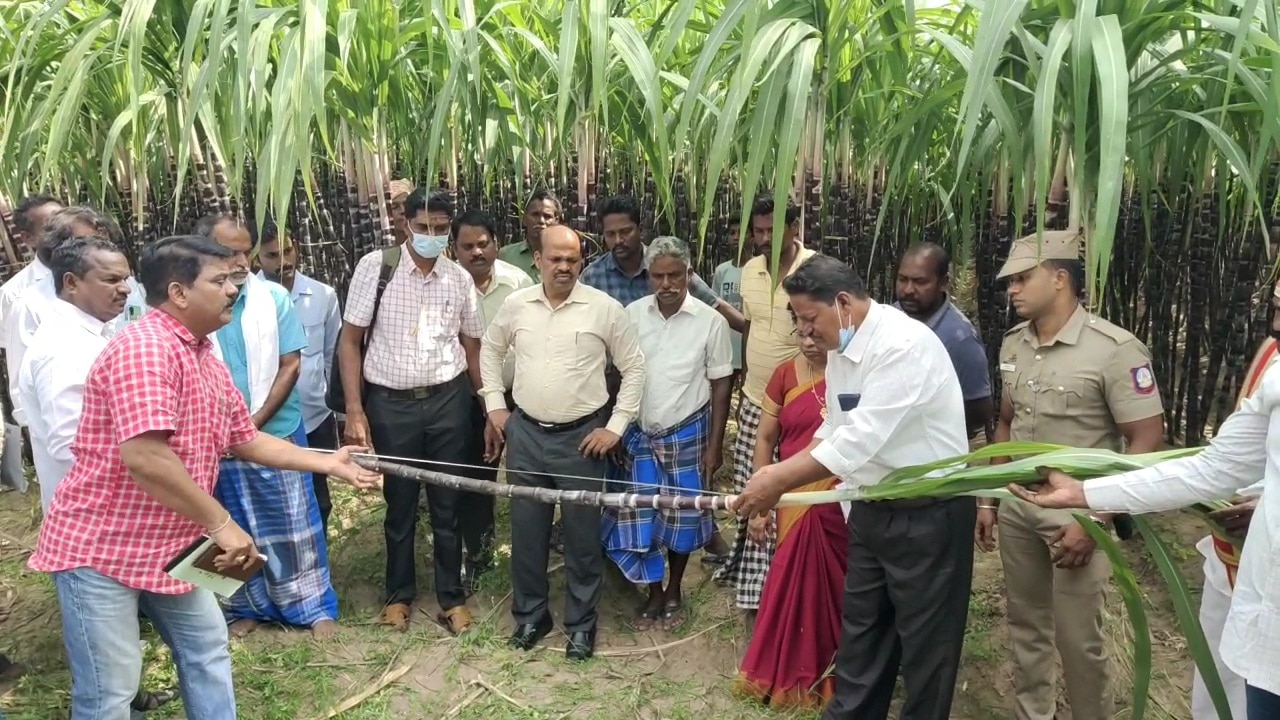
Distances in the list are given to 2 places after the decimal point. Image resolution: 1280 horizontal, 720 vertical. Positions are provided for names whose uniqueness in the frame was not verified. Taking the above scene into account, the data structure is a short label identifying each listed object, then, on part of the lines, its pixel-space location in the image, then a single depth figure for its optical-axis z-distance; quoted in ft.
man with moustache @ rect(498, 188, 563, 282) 11.09
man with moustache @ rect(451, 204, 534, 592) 10.44
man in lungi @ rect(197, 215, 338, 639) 9.08
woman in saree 8.22
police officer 7.09
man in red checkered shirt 5.94
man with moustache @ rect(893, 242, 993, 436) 8.21
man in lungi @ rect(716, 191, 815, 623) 9.45
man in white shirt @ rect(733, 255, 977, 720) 6.65
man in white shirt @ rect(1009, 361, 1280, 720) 4.68
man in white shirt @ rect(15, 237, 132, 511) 7.44
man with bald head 9.05
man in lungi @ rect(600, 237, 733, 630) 9.52
